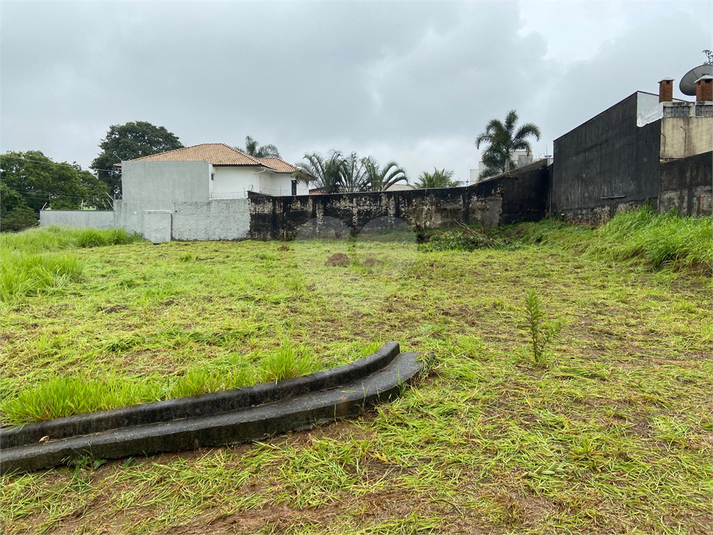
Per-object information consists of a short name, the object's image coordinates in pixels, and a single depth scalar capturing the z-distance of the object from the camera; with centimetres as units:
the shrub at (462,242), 934
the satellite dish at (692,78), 962
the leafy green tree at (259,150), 2742
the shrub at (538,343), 234
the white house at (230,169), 2059
